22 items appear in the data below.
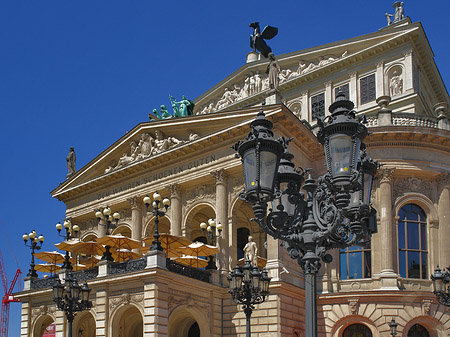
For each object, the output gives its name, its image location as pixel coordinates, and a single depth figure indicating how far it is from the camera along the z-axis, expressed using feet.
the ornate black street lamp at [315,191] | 35.09
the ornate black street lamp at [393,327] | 99.39
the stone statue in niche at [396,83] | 130.72
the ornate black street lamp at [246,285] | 70.69
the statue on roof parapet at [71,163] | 153.62
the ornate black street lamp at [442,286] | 73.46
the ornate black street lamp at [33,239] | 106.93
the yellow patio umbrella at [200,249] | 105.21
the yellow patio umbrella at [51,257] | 116.72
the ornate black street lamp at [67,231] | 98.23
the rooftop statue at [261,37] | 164.25
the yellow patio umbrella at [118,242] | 105.09
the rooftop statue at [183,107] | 141.49
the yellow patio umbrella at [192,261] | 111.04
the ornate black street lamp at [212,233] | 108.58
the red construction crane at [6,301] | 352.69
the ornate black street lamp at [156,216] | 88.73
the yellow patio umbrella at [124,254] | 113.64
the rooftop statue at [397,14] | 145.07
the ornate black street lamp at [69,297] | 77.87
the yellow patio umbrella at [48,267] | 126.43
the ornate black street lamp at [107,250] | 100.07
